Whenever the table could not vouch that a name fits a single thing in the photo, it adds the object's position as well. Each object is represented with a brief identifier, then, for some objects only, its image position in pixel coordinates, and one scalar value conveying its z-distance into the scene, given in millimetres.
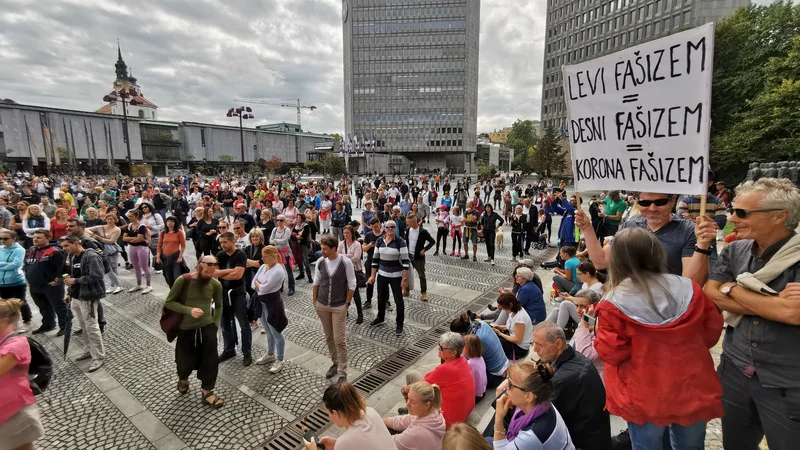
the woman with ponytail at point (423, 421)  2898
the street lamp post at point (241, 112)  35716
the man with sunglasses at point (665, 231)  2852
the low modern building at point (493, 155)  116000
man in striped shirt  6336
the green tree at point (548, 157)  47219
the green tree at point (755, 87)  20062
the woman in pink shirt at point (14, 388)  2861
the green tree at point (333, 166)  65875
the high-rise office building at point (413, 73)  94125
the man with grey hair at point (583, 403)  2723
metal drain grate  3887
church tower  89750
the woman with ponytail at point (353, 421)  2594
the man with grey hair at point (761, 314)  1854
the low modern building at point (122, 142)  61219
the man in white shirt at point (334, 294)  4965
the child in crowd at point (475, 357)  3990
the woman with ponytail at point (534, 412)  2326
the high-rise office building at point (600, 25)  52419
